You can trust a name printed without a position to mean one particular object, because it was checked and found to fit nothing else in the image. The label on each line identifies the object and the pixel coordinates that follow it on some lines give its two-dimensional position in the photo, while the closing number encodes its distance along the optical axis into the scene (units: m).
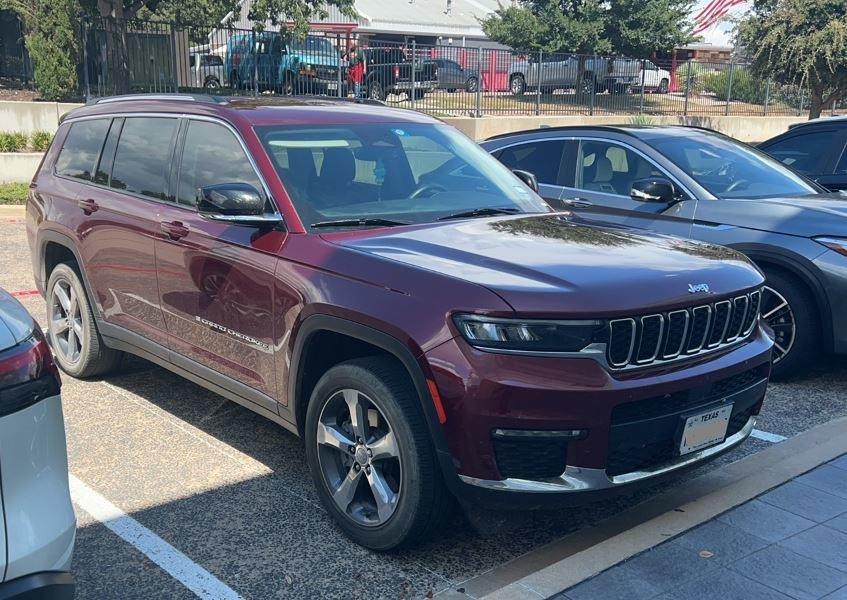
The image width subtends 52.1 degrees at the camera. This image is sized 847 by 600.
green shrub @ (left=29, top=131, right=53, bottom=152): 15.19
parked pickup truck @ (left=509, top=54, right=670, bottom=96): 22.50
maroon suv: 3.23
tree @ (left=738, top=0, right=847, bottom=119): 17.64
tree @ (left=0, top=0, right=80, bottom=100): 17.16
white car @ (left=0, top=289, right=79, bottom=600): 2.32
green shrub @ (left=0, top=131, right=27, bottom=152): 14.77
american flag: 39.69
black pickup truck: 20.86
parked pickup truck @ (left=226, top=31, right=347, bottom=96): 18.69
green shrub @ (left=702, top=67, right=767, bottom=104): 26.92
